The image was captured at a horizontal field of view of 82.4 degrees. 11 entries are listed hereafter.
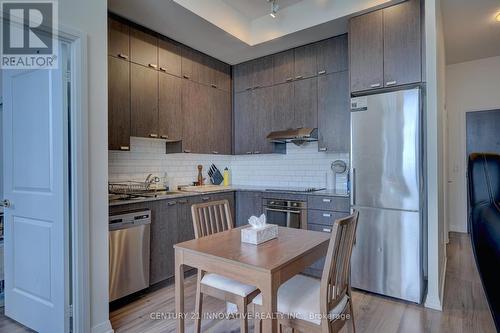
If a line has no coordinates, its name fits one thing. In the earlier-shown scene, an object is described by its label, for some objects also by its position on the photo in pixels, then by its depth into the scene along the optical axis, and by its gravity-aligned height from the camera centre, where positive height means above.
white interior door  1.96 -0.20
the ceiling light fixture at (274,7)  2.76 +1.55
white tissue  1.83 -0.36
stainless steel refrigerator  2.51 -0.26
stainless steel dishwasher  2.43 -0.75
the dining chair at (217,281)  1.69 -0.72
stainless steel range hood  3.46 +0.38
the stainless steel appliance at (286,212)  3.23 -0.54
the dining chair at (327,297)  1.41 -0.72
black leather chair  0.70 -0.15
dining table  1.35 -0.48
